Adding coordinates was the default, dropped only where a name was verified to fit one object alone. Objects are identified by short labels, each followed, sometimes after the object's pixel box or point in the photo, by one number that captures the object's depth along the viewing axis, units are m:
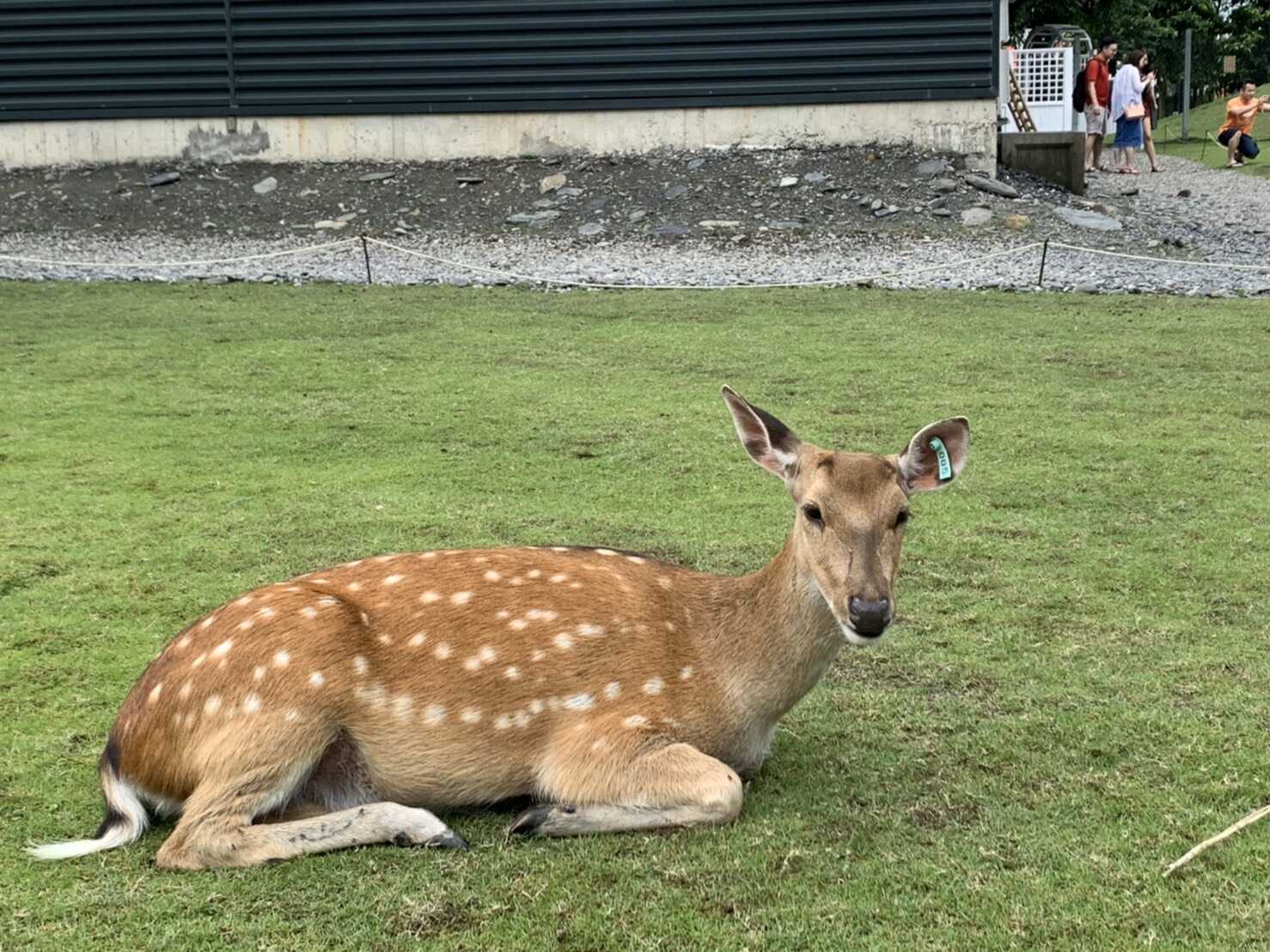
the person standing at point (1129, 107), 25.02
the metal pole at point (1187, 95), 39.28
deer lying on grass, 4.04
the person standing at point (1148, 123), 26.94
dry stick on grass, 3.76
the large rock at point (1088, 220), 17.72
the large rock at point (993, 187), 18.67
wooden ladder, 27.48
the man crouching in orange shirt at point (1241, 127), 29.09
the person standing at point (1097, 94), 26.02
